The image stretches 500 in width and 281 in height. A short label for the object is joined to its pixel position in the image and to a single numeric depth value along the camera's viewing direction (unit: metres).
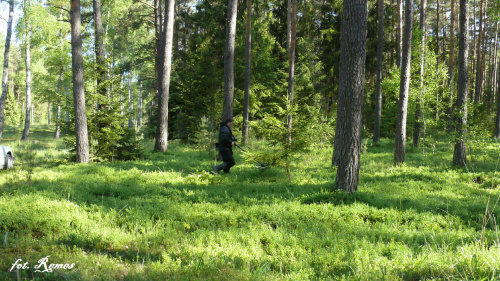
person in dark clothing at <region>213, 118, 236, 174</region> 9.69
